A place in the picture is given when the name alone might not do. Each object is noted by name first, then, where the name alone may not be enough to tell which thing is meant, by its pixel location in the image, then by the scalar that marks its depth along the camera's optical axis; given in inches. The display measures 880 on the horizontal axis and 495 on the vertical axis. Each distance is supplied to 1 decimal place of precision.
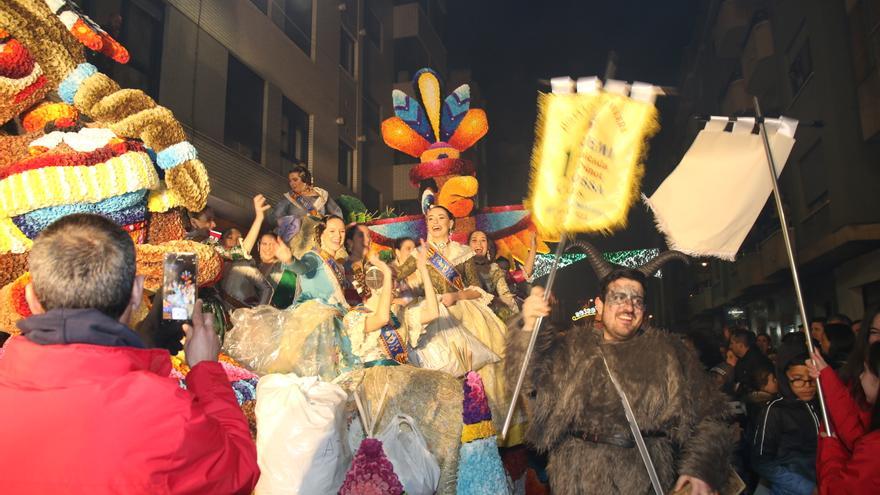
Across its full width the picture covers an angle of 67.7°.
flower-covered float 127.7
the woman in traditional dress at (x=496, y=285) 266.8
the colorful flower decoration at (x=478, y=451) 160.6
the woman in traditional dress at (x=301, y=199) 277.1
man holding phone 65.9
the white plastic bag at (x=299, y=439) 150.1
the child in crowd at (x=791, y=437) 178.5
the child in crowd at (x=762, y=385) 221.5
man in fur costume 125.6
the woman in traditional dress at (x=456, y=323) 203.5
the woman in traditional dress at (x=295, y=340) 185.0
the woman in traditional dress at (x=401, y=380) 176.1
